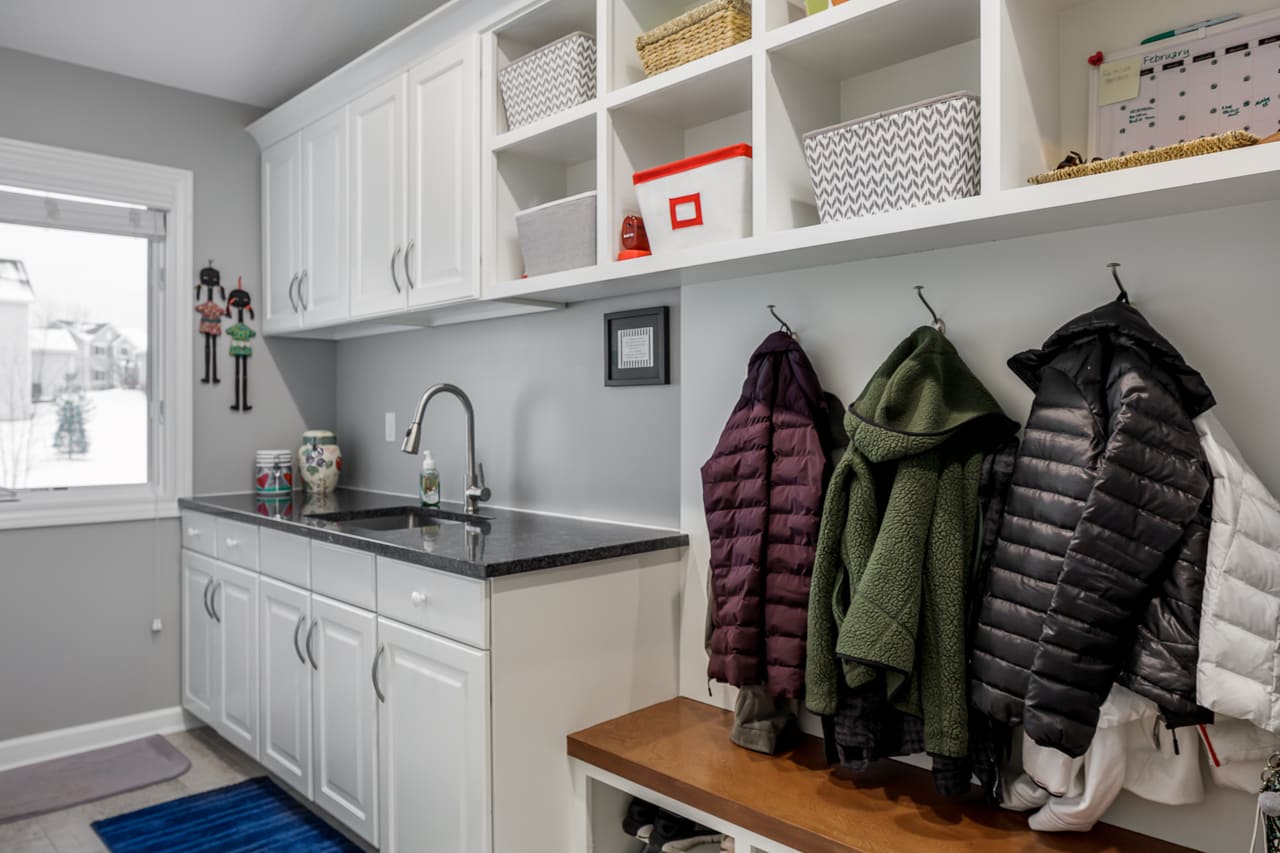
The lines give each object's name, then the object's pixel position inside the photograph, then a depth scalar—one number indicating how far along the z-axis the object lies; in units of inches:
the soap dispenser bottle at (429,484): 116.9
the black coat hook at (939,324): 68.2
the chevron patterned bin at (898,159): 58.4
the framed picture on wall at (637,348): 91.2
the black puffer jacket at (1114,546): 51.4
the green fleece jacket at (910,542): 60.2
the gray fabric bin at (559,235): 85.0
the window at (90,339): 121.0
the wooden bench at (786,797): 58.2
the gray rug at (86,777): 107.9
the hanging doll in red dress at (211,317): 134.9
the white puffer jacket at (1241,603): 48.5
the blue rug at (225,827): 96.0
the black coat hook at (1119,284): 57.7
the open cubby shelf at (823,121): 55.3
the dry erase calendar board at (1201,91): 52.6
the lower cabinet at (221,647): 111.7
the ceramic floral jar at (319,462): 135.2
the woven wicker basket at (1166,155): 46.5
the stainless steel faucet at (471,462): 108.5
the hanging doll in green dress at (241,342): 138.3
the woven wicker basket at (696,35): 72.2
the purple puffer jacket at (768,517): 70.4
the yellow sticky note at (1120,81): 57.7
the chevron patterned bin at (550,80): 86.1
